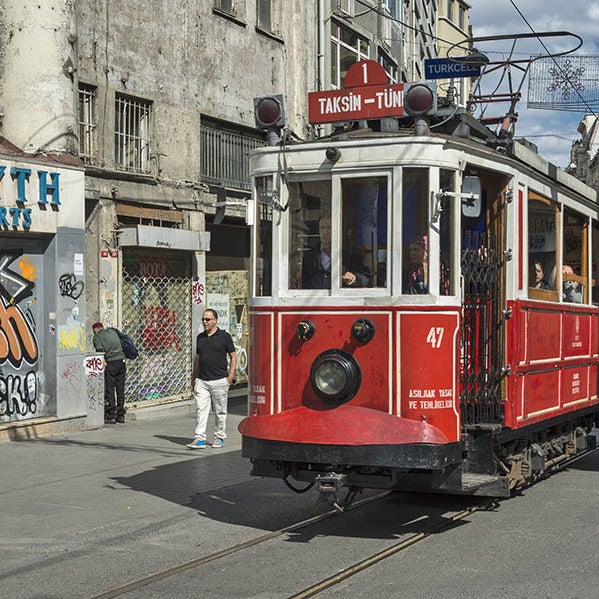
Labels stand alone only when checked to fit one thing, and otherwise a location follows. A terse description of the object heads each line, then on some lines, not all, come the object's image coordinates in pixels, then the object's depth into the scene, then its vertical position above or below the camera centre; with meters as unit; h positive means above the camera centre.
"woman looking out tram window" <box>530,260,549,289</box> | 9.77 +0.26
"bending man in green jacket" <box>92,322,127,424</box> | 16.06 -0.95
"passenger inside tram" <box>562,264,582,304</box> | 10.87 +0.16
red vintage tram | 7.98 -0.03
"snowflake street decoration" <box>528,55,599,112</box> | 17.98 +3.81
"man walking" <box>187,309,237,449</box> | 13.17 -0.76
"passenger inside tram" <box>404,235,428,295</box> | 8.14 +0.30
